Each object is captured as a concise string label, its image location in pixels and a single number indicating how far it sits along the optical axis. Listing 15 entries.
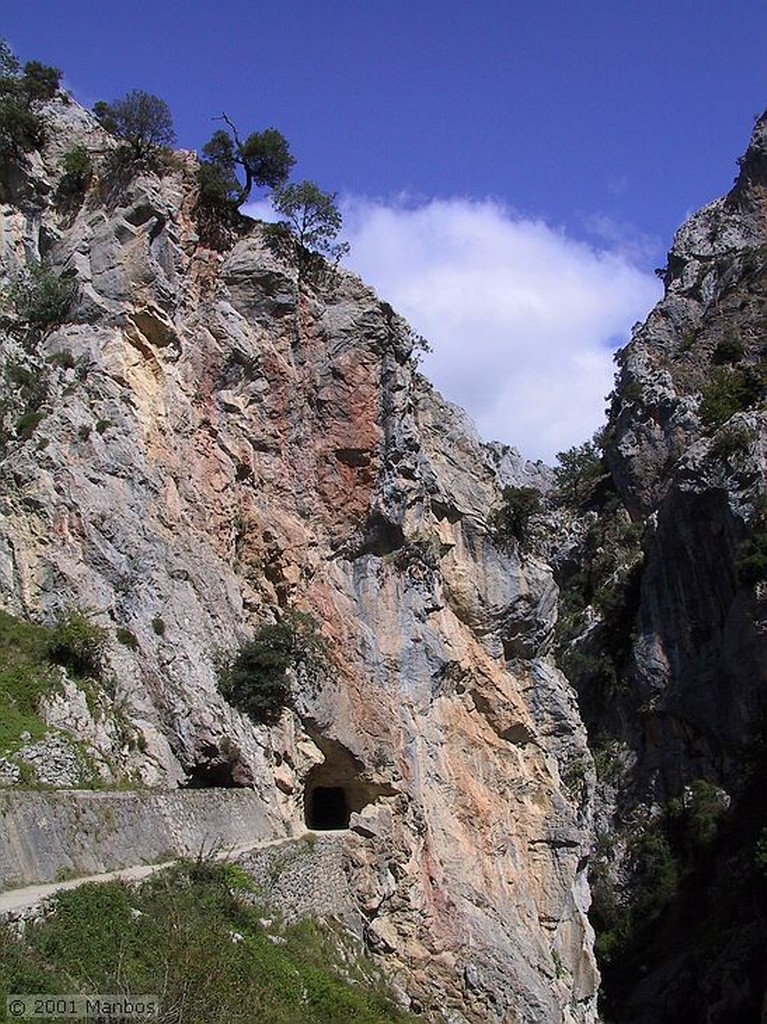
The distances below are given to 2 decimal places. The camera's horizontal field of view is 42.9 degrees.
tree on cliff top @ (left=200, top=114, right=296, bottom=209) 35.22
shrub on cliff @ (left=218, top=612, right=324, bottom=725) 24.34
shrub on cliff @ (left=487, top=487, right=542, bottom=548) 35.22
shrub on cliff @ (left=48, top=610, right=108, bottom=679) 19.83
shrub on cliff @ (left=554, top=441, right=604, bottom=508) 82.76
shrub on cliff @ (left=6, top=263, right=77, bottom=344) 27.27
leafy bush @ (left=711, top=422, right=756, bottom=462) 55.38
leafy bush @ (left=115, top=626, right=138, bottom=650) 21.63
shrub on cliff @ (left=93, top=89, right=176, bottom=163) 32.03
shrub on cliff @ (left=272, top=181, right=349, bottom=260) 34.53
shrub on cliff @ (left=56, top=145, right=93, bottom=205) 31.06
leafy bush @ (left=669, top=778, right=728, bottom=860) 52.34
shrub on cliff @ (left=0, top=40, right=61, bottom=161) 30.67
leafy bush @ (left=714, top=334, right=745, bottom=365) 69.88
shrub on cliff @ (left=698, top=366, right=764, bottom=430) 64.50
